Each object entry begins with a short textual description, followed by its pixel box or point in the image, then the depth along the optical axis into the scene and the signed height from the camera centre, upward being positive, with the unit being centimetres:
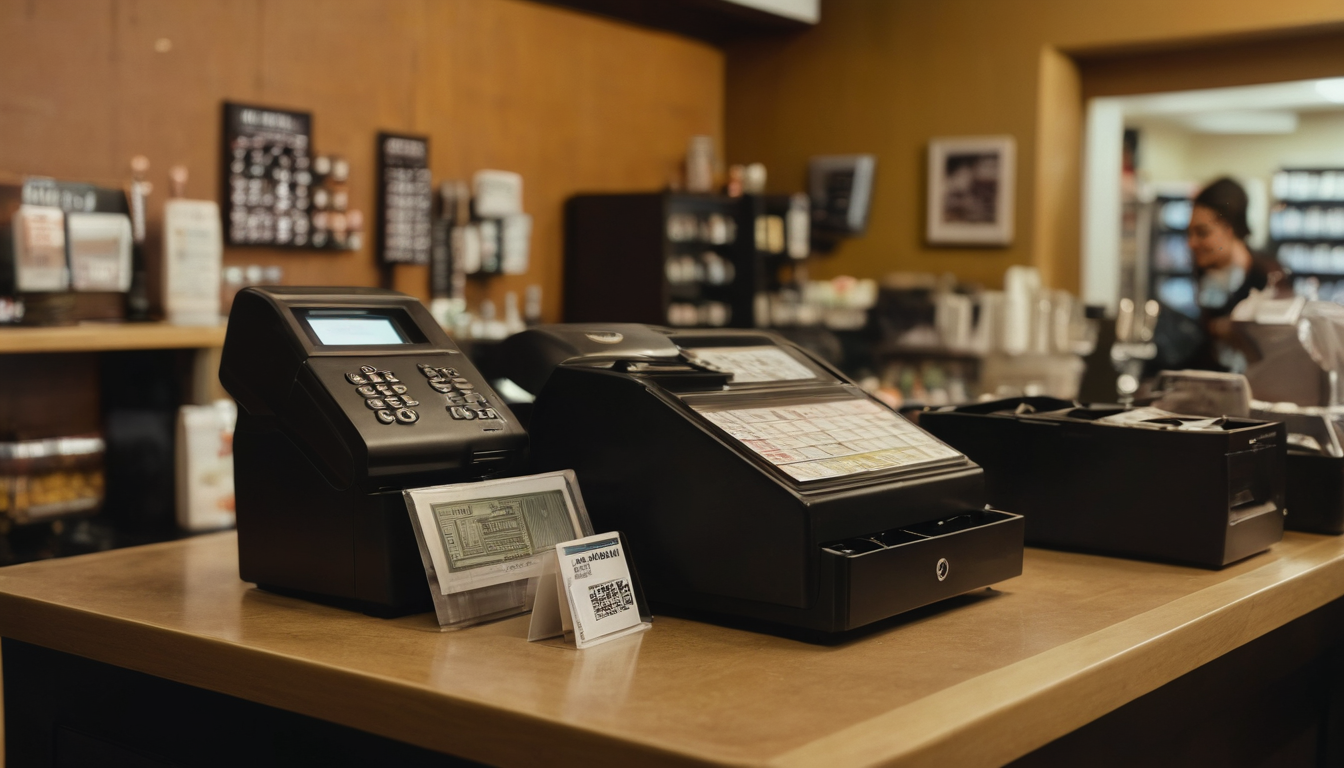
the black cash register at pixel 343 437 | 107 -15
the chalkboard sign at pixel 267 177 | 403 +32
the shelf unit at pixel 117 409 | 324 -42
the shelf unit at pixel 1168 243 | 831 +30
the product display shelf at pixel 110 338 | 301 -18
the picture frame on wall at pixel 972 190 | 590 +46
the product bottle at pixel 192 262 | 347 +2
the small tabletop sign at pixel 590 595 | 101 -28
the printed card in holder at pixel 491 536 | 104 -24
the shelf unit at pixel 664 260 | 543 +8
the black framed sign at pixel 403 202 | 462 +27
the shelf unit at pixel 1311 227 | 716 +39
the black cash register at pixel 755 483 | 102 -19
